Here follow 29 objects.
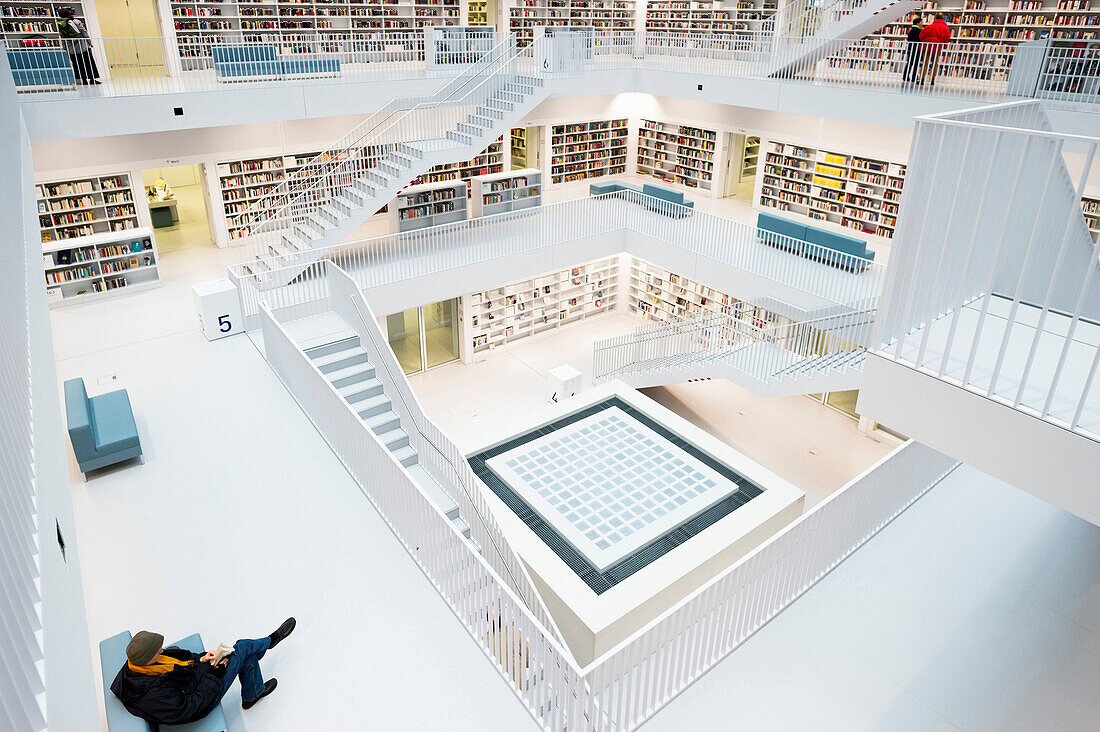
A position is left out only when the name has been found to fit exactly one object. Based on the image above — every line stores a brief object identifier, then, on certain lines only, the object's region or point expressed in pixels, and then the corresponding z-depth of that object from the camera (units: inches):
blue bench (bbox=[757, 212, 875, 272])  472.2
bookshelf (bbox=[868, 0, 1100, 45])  470.6
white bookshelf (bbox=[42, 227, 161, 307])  433.4
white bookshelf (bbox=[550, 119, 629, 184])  701.9
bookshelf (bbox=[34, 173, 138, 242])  466.6
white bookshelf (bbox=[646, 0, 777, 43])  682.8
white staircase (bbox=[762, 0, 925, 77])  486.6
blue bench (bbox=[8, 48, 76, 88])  396.8
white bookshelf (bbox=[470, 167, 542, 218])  586.6
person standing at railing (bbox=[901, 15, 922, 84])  453.9
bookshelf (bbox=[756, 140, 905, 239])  553.6
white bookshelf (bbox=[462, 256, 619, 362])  605.6
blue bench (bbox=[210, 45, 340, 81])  466.0
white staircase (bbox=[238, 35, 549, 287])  465.1
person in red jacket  441.7
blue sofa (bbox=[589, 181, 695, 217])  578.9
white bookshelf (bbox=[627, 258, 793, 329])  604.1
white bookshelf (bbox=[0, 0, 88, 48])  457.1
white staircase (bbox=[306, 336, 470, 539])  330.5
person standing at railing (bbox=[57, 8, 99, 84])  420.5
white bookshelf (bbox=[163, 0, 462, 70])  509.7
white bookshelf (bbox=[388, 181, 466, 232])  556.7
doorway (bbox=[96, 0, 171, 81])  623.2
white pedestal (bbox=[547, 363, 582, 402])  527.2
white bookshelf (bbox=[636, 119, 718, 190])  691.4
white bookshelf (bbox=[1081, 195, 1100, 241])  438.0
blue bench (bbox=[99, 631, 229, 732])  165.5
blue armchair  260.8
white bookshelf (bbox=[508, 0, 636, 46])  668.1
